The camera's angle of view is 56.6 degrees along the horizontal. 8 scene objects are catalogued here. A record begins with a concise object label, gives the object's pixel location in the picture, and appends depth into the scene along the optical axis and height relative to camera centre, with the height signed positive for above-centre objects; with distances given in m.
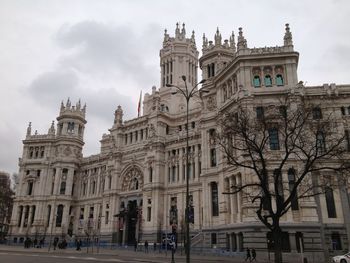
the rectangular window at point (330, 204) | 38.31 +3.46
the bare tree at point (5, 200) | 91.50 +8.95
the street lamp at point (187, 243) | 22.36 -0.67
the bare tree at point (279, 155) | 30.69 +8.94
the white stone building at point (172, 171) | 38.44 +12.71
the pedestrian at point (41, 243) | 63.80 -2.11
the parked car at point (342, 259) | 27.73 -2.02
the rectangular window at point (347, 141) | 40.75 +11.25
